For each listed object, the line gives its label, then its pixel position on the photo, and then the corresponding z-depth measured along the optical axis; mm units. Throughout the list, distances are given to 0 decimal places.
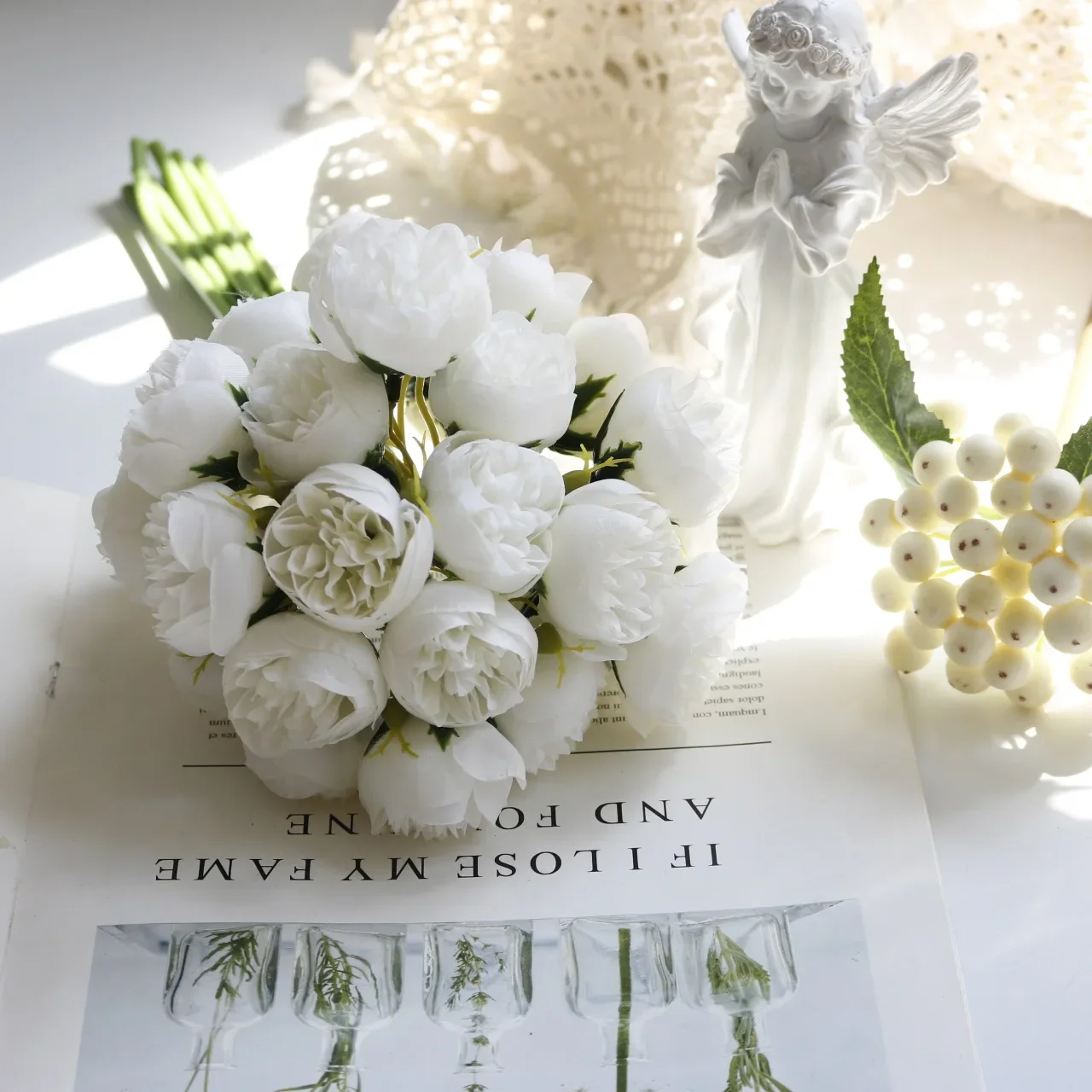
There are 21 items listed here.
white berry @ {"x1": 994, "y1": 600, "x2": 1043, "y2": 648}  500
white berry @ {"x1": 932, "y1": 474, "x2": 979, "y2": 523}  505
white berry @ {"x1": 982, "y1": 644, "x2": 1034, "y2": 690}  503
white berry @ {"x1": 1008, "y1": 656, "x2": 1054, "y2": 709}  514
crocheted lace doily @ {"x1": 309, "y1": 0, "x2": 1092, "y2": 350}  693
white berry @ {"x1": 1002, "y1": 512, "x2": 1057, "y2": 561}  485
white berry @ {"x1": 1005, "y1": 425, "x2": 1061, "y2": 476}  494
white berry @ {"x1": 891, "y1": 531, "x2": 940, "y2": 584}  516
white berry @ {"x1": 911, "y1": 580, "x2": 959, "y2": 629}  510
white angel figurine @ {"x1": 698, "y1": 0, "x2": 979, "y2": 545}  473
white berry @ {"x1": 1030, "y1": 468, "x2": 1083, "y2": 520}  483
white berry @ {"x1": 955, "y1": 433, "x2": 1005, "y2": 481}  500
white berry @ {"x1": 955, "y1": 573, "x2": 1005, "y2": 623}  500
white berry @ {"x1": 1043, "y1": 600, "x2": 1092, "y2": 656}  490
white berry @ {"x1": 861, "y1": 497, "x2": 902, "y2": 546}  540
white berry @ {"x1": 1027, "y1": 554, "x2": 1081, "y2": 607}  483
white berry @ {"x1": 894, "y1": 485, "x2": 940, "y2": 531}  519
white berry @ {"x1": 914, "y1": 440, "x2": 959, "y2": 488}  515
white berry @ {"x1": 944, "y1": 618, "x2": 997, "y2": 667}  502
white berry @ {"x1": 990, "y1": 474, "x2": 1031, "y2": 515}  497
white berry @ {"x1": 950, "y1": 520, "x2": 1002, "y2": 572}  494
